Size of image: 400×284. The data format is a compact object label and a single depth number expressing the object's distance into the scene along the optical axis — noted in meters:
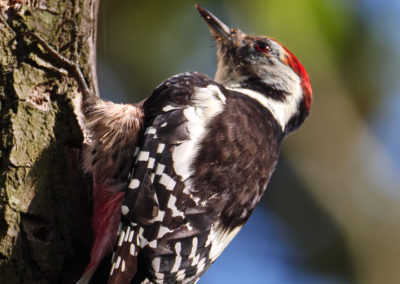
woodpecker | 5.07
